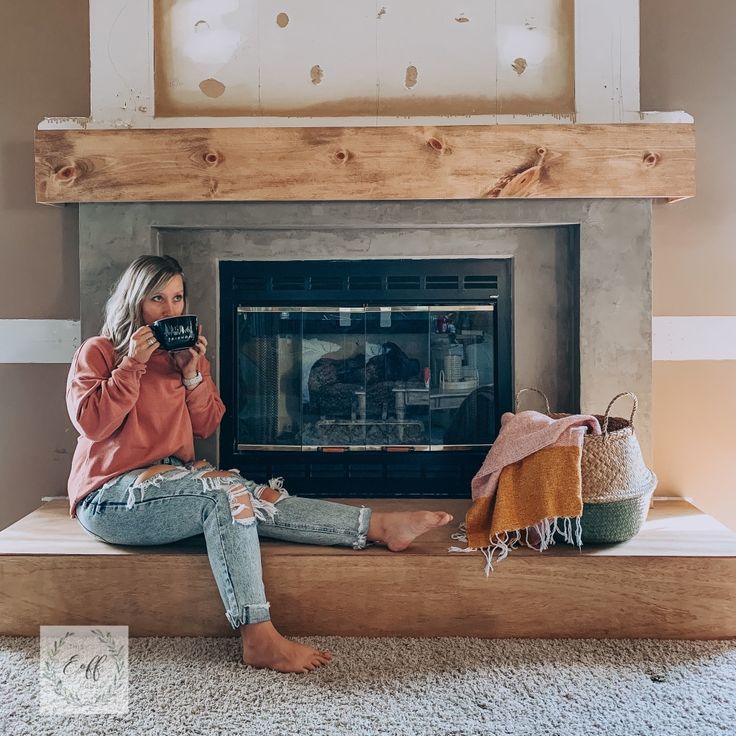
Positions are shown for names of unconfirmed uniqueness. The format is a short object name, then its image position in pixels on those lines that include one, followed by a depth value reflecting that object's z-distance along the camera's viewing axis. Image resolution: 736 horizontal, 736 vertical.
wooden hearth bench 1.88
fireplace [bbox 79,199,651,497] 2.35
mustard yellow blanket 1.89
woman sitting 1.77
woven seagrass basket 1.93
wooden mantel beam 2.25
